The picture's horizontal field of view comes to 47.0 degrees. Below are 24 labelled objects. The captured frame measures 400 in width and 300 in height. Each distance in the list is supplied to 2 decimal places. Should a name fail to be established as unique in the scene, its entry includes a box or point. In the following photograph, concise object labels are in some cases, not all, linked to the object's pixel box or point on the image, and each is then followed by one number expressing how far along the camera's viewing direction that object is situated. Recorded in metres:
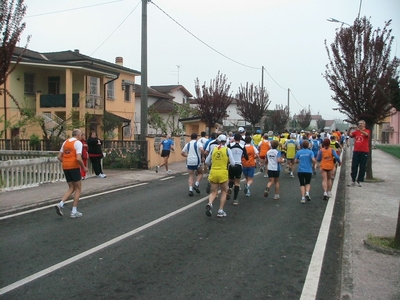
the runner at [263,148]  17.45
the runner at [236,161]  11.49
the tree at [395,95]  7.73
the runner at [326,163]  12.62
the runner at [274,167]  12.34
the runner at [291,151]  18.56
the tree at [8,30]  10.62
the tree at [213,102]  31.69
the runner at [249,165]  12.91
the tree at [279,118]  61.43
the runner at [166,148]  19.64
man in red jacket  14.37
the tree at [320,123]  97.50
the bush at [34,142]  21.38
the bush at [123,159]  21.09
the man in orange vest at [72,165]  9.71
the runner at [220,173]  9.80
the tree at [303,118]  82.75
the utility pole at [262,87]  46.92
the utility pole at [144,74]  20.30
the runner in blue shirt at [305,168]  11.88
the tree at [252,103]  46.97
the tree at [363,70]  15.93
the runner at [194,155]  13.39
